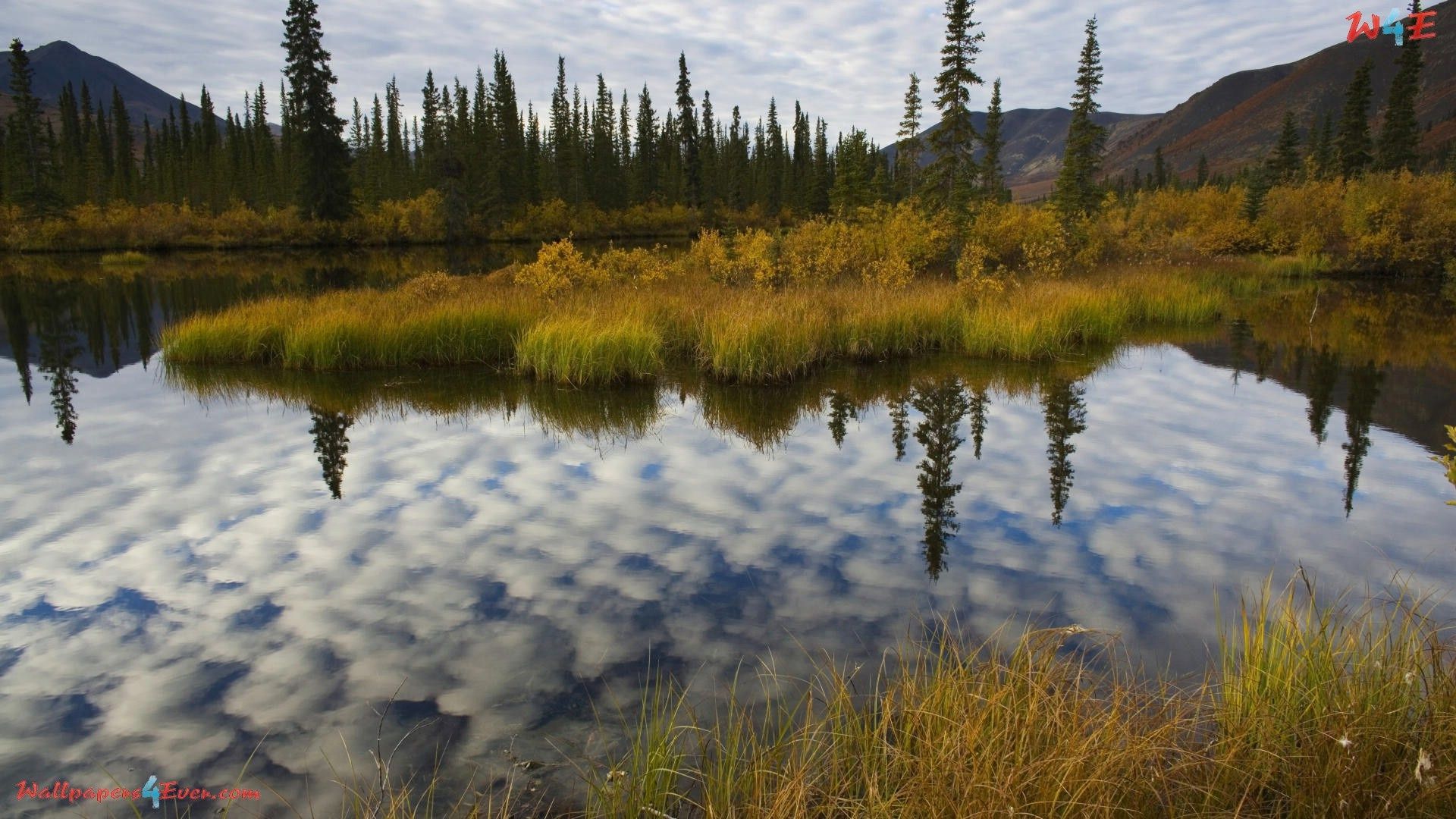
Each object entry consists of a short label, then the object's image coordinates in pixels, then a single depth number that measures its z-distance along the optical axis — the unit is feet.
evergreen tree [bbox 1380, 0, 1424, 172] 171.01
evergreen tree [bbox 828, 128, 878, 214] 169.07
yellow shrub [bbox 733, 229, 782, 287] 69.36
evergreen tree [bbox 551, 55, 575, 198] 261.03
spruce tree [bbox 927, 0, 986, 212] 109.81
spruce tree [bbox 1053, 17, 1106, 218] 140.36
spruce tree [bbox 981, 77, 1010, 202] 164.35
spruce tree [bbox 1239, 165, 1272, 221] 139.13
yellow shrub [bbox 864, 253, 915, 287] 69.41
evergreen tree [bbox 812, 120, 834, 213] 249.34
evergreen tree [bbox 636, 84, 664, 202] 279.28
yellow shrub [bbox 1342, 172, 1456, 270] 111.96
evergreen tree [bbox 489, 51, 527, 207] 236.84
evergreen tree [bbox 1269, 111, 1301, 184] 171.01
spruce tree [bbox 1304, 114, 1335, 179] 162.96
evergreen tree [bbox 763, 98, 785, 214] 296.10
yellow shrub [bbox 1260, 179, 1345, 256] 125.59
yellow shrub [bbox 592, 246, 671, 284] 73.20
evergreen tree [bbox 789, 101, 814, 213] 255.70
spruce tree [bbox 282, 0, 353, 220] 180.55
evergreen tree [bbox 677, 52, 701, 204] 215.10
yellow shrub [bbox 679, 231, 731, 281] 77.71
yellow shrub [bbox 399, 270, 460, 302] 62.44
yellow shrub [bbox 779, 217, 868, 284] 75.72
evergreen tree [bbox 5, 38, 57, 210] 176.04
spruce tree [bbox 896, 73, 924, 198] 175.83
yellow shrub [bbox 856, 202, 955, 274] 94.73
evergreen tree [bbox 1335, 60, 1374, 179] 163.94
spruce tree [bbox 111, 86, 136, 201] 226.99
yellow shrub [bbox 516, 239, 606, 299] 63.93
